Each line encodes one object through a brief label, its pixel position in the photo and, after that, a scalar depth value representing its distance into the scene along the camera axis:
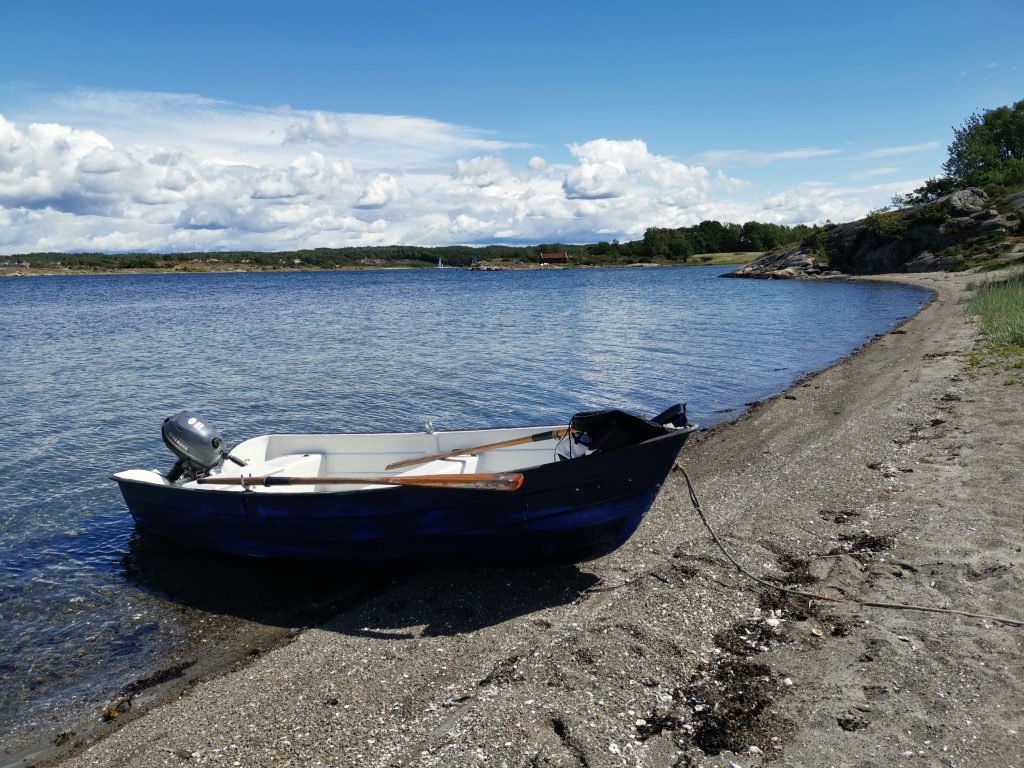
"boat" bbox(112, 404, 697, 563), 7.90
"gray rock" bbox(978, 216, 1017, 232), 62.88
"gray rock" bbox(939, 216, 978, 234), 67.62
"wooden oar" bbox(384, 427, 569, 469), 9.65
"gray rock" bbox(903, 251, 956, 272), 65.50
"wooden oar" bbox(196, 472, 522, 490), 7.78
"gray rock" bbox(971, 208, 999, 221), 65.73
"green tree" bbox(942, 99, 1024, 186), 78.69
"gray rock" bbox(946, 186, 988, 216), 69.88
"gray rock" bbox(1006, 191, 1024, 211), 65.25
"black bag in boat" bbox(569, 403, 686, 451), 7.85
